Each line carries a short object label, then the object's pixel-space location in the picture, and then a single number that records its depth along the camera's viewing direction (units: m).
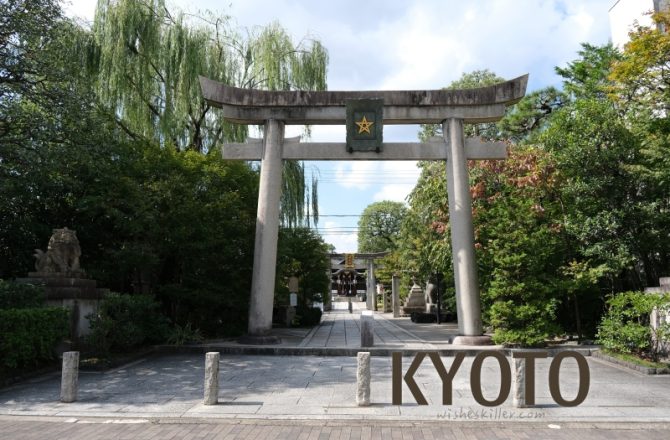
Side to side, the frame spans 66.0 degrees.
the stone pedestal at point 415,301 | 31.72
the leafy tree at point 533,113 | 24.91
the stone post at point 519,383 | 7.26
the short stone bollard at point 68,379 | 7.67
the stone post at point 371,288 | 42.69
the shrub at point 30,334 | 8.72
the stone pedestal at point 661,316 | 10.48
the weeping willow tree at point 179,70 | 17.05
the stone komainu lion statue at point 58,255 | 11.08
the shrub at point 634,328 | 10.12
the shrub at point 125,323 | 10.98
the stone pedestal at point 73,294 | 10.70
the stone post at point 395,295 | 32.72
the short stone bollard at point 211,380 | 7.51
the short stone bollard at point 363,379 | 7.41
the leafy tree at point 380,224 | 54.38
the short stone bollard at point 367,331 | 13.12
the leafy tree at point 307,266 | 21.44
